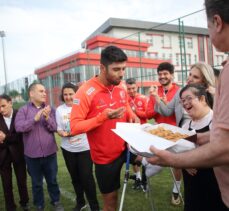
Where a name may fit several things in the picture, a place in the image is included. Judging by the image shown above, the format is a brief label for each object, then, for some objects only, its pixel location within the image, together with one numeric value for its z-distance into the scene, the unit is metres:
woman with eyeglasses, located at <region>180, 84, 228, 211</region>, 2.49
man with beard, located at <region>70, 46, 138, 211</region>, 3.26
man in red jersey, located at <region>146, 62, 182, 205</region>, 4.78
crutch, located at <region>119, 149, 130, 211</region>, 3.27
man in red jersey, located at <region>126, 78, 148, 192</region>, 5.84
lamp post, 29.90
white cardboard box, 1.82
